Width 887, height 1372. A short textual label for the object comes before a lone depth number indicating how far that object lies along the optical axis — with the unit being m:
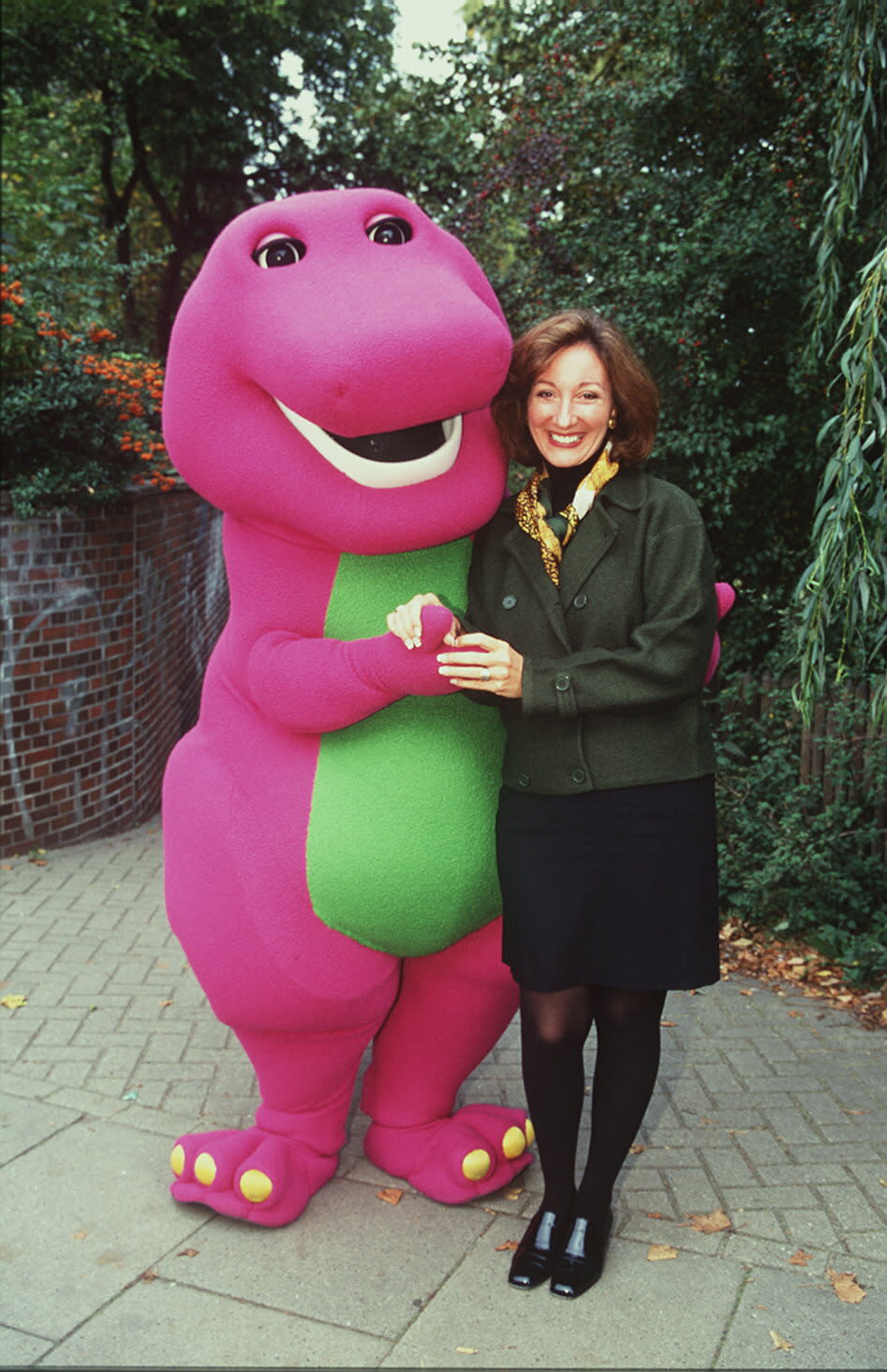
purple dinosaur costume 2.47
